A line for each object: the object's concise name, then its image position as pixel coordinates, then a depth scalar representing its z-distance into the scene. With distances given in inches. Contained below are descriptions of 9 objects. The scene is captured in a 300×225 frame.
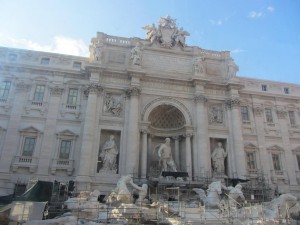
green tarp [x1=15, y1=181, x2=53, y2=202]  642.3
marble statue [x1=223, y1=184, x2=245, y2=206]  792.9
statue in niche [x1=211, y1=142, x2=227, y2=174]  1039.4
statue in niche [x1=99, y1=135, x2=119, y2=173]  947.3
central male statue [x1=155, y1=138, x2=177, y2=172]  986.9
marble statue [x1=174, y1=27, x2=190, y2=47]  1179.9
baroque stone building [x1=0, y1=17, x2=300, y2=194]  945.5
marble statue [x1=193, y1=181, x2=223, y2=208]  755.4
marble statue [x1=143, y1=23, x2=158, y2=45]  1159.0
